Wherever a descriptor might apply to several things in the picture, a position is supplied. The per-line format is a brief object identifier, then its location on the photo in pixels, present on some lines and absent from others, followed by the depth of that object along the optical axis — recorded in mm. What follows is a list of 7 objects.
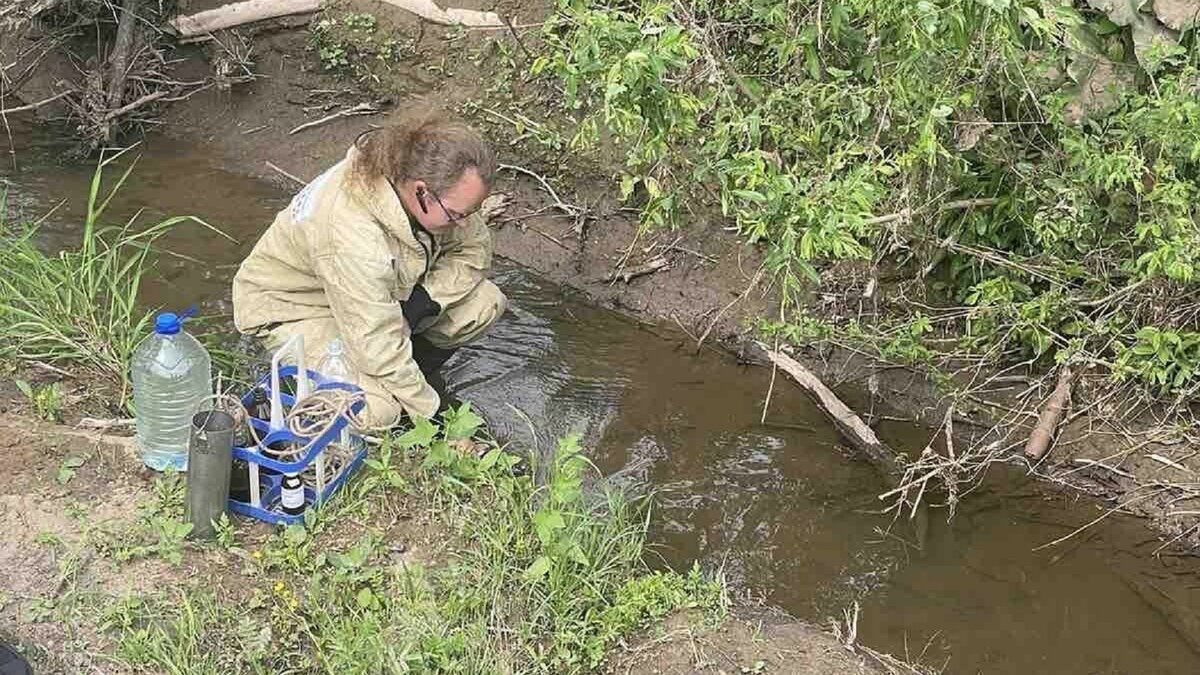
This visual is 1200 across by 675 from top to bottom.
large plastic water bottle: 3547
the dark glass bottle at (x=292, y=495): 3510
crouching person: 3805
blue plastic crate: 3439
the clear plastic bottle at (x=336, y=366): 3979
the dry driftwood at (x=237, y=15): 6969
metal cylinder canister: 3264
